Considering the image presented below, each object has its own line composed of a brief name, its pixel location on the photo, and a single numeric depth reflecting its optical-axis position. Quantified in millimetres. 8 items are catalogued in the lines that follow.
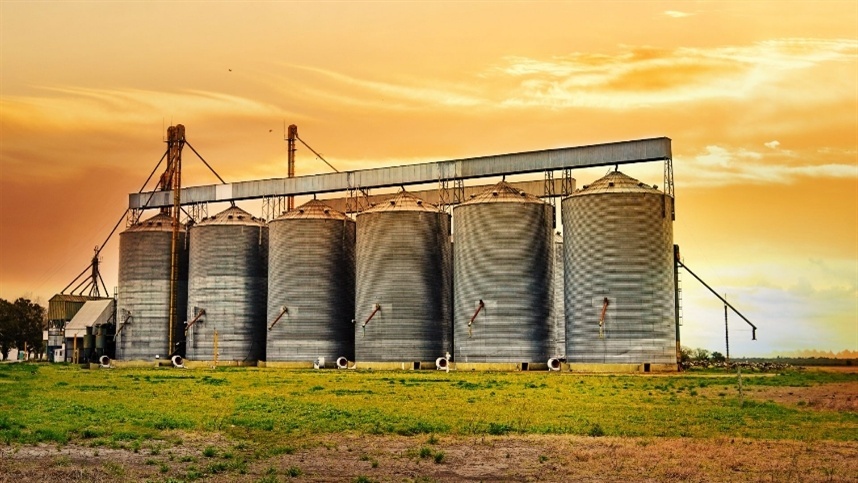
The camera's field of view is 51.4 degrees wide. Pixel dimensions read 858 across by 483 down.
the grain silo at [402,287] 91000
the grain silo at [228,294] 103750
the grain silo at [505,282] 84938
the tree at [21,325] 160250
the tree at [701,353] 165975
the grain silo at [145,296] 110375
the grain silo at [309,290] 97188
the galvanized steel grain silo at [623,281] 78688
